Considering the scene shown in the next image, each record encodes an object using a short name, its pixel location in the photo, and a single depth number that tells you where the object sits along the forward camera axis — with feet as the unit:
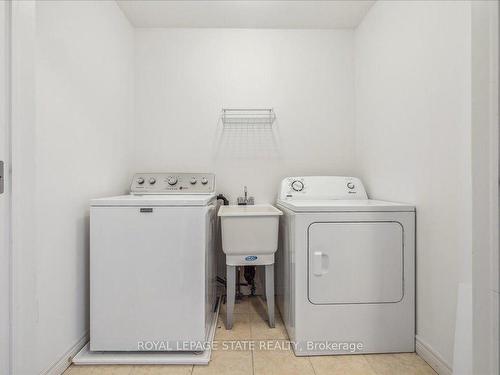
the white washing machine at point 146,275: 5.16
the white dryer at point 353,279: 5.33
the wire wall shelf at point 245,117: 8.32
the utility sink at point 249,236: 5.82
